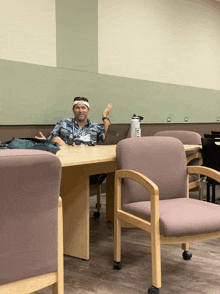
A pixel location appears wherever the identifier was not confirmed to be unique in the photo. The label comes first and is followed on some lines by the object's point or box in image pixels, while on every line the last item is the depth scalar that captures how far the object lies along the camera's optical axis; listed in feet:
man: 13.32
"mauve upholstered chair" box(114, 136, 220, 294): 6.27
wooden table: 8.36
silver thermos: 10.71
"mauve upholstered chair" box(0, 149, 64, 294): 3.84
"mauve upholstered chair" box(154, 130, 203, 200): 11.01
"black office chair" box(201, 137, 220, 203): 11.46
